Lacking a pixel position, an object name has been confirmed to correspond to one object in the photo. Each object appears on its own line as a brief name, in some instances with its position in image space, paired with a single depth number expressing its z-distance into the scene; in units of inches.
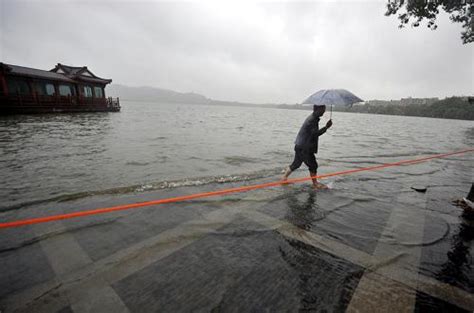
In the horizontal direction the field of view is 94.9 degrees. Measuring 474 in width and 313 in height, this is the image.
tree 420.5
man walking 206.6
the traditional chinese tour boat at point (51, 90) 986.7
